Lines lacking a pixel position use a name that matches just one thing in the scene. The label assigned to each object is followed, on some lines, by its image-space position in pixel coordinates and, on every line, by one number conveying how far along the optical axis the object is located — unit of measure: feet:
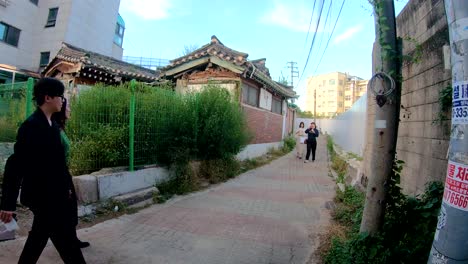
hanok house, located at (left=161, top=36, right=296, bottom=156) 33.83
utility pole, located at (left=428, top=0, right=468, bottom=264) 5.50
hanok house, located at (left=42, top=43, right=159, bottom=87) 33.14
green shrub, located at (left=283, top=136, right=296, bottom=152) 59.06
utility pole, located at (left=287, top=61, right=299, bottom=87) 132.36
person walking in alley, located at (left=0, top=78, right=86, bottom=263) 7.12
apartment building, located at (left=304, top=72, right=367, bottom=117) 230.48
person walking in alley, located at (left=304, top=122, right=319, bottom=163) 40.86
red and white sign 5.44
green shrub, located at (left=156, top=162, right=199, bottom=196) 19.84
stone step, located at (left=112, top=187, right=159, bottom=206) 16.36
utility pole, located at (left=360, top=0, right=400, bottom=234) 9.27
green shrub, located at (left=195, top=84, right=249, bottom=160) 24.52
